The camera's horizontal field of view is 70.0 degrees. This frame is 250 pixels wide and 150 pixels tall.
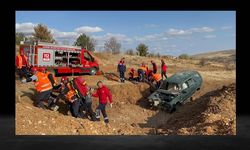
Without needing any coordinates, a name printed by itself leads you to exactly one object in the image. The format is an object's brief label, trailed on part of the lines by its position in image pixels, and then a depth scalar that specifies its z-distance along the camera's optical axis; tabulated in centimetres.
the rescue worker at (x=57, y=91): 760
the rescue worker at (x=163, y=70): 1047
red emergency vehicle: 1042
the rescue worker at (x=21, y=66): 992
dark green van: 854
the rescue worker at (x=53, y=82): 779
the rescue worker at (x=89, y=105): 701
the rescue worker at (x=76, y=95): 708
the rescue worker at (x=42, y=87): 750
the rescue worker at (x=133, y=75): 1078
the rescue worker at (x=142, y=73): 1048
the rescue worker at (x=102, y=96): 670
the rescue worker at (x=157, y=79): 990
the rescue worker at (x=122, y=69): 1056
